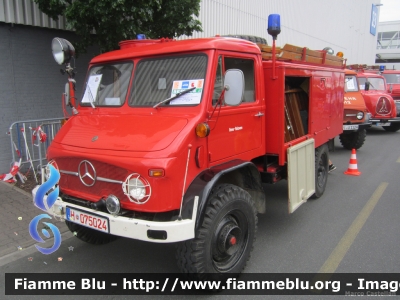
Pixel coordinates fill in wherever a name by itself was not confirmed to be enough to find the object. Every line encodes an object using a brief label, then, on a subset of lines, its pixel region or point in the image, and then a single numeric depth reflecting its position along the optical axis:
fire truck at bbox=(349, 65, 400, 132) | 12.53
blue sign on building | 32.89
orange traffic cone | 7.55
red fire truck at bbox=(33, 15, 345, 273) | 2.88
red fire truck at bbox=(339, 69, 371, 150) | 9.50
